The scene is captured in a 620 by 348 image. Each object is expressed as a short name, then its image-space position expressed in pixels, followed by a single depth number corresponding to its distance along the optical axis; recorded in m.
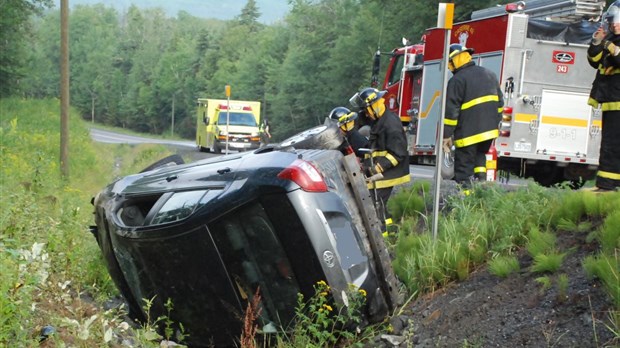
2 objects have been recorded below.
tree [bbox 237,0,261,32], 112.96
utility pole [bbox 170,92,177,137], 92.12
